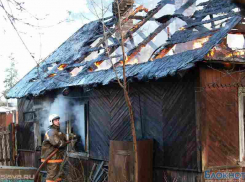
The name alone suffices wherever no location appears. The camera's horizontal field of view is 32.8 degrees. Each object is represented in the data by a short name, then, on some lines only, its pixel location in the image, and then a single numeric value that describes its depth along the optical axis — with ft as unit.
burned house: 30.22
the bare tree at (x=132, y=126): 27.99
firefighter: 34.68
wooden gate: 32.45
